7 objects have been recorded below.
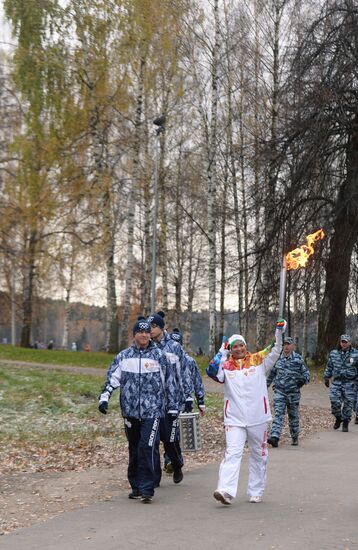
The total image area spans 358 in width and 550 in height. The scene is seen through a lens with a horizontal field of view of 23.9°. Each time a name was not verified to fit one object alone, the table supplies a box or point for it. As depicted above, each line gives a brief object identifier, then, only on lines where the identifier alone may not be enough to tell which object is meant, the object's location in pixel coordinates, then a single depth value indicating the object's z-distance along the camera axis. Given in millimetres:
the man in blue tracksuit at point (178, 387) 9750
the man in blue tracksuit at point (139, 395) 8922
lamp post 28438
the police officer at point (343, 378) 15914
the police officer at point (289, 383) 13711
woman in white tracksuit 8790
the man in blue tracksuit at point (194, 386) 10609
